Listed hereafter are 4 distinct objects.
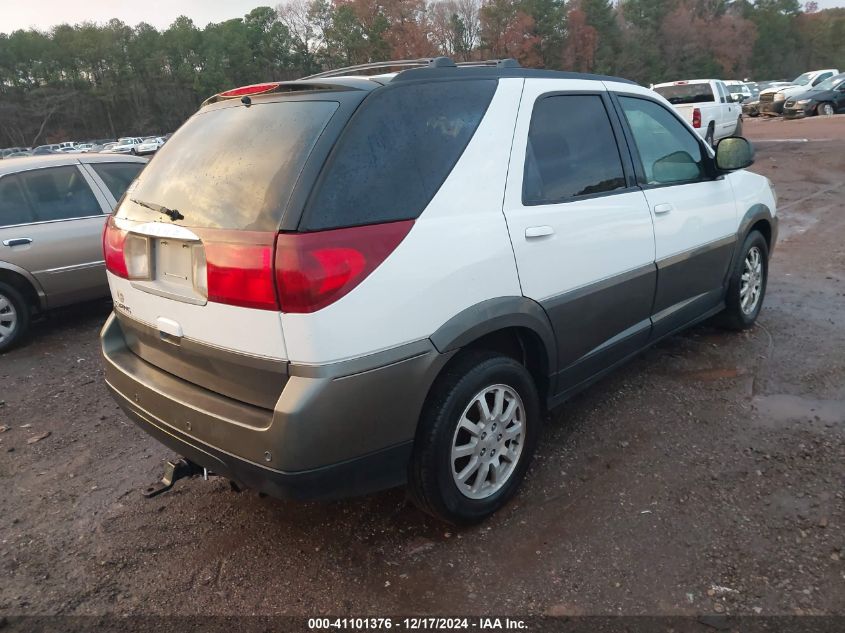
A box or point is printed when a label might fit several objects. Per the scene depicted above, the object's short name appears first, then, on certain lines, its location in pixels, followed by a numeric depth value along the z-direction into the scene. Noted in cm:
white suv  217
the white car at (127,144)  4148
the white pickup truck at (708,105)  1647
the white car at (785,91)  2917
